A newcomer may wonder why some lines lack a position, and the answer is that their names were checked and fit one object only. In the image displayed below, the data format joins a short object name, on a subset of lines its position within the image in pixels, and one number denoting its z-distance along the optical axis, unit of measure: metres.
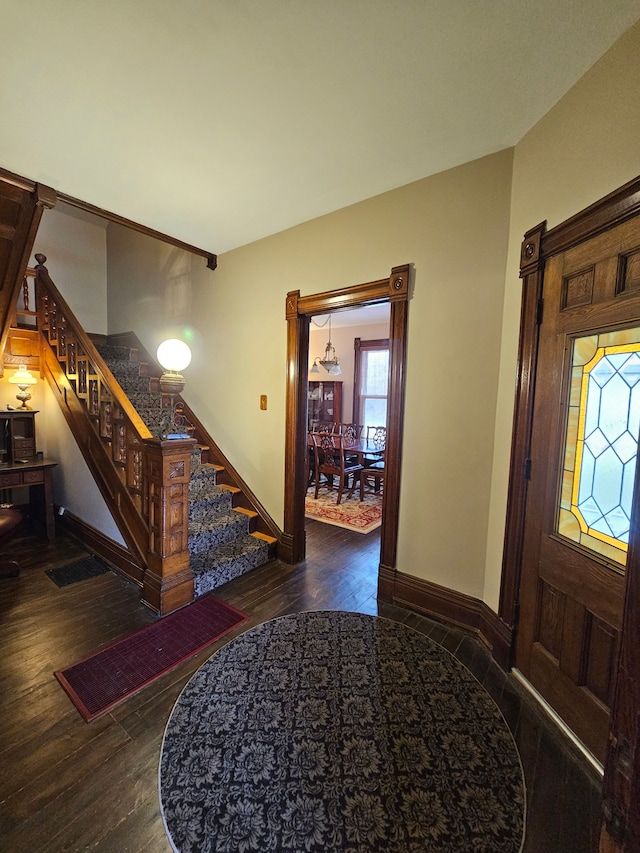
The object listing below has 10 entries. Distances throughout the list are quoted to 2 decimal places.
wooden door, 1.39
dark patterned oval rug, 1.18
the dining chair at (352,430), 6.48
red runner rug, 1.72
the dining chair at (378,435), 5.84
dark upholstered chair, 2.55
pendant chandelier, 5.98
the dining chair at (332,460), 4.87
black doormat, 2.74
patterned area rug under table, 4.19
